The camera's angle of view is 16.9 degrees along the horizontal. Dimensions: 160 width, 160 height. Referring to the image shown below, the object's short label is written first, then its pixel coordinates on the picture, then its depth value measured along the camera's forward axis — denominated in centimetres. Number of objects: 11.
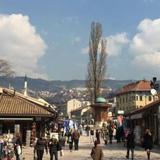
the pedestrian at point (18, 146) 2759
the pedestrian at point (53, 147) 2721
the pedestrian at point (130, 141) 3004
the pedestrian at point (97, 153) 1922
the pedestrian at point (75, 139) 3864
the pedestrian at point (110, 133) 4822
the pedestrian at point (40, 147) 2586
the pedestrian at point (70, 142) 3783
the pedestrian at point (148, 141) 2825
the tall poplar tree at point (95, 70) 8119
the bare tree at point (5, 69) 9025
